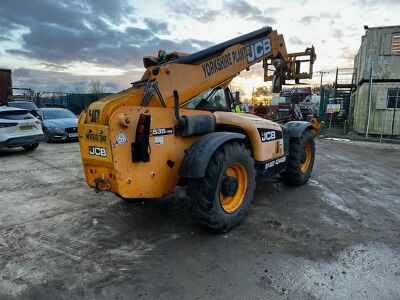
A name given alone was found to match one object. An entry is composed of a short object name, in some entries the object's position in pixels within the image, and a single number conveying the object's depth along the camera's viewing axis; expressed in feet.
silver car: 45.47
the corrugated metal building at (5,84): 92.12
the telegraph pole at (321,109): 64.27
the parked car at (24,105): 55.83
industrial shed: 51.08
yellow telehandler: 12.77
